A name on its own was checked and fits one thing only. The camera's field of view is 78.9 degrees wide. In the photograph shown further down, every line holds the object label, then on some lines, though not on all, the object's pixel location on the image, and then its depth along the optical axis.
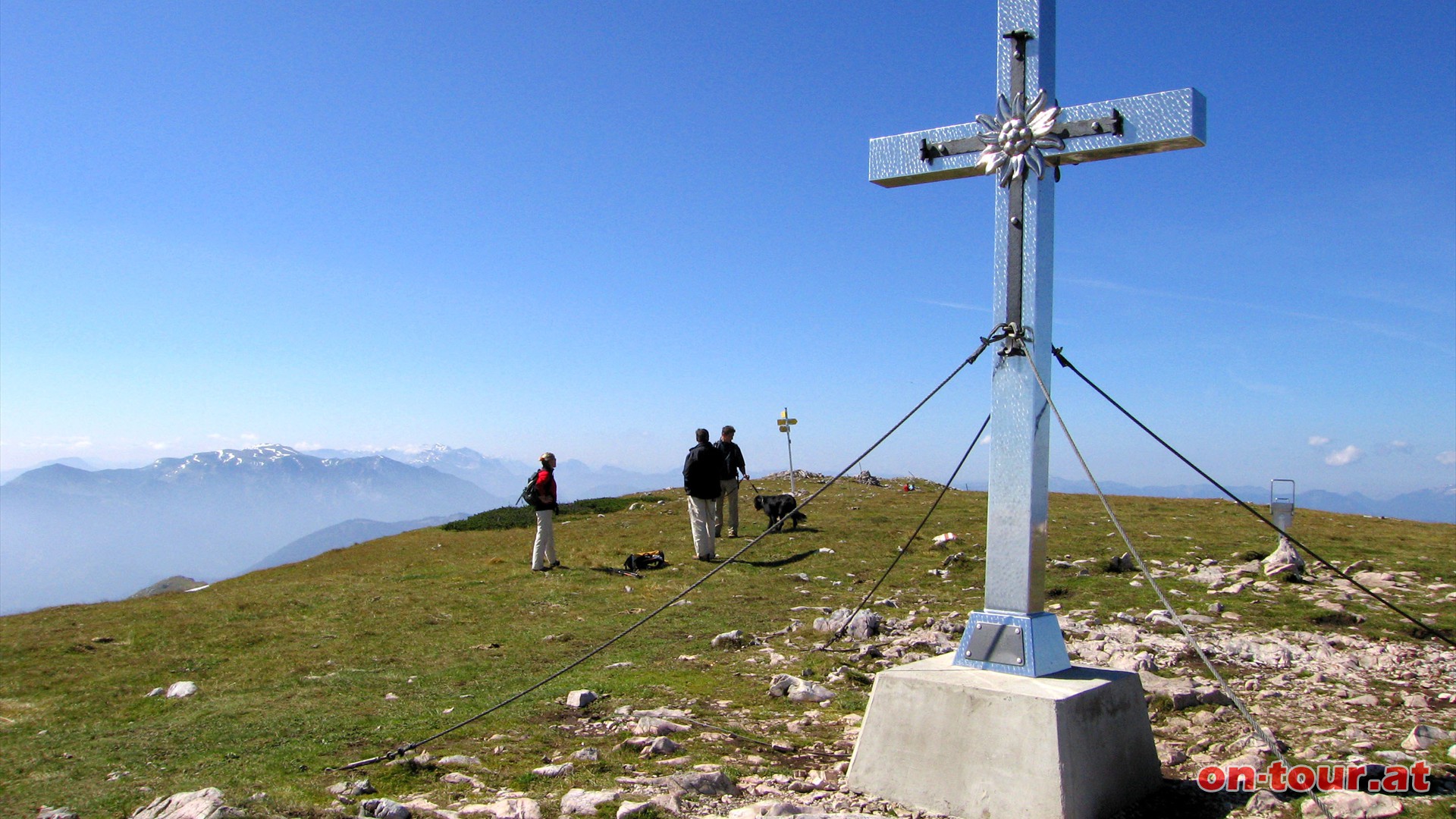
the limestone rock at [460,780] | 5.10
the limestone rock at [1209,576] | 11.50
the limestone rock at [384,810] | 4.50
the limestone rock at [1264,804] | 4.61
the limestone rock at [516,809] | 4.56
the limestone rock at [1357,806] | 4.34
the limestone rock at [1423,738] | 5.44
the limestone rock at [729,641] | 8.99
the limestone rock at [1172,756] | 5.48
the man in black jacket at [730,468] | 16.81
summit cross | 5.18
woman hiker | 14.67
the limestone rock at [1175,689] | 6.61
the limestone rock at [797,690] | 7.10
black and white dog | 18.41
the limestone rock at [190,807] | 4.23
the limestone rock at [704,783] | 4.86
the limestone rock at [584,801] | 4.59
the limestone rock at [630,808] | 4.49
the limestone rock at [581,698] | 6.88
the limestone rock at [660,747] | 5.60
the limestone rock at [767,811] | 4.43
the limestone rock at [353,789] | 4.93
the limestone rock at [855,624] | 9.23
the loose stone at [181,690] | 7.75
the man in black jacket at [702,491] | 15.13
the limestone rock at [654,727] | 6.04
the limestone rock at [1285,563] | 11.32
